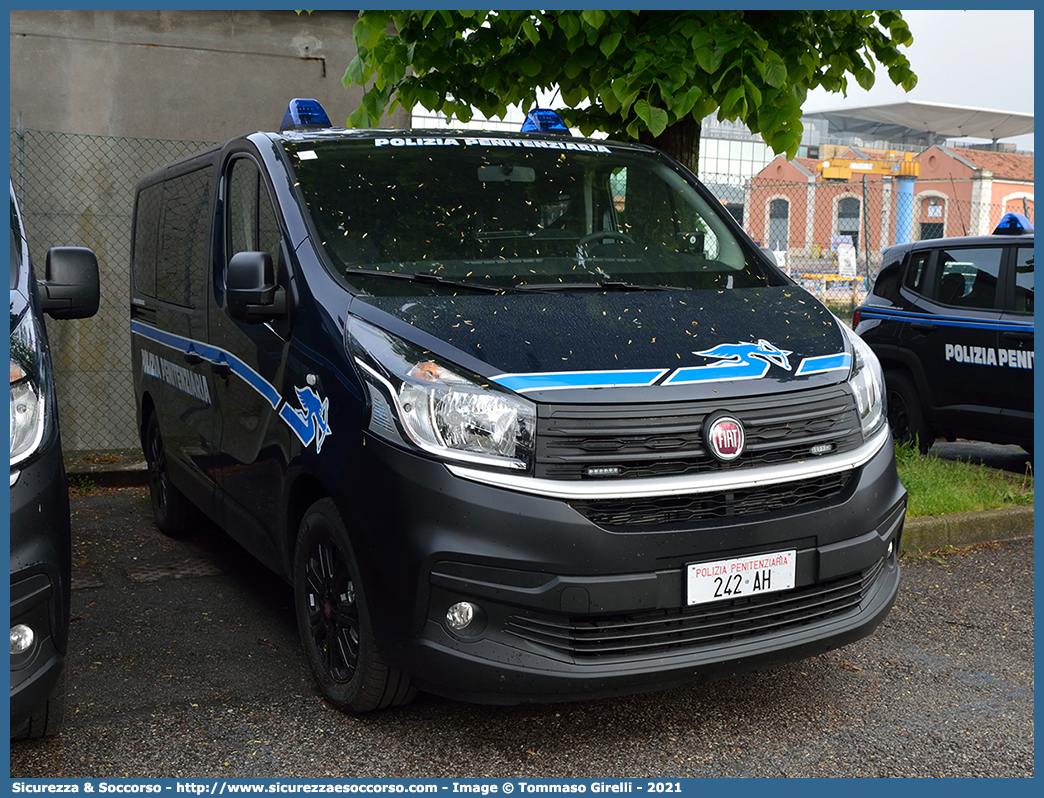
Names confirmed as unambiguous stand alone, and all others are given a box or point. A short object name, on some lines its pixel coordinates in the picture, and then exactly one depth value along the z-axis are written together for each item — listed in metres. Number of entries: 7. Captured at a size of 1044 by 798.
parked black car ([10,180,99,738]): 2.68
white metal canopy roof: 58.00
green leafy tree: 5.40
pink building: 43.41
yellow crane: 50.41
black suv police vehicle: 7.18
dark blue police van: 3.02
